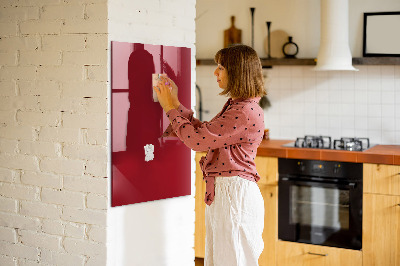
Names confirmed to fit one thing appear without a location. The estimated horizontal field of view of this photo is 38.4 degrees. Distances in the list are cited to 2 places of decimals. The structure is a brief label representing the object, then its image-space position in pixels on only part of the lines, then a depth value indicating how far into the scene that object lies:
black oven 3.84
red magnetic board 2.68
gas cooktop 4.01
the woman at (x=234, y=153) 2.55
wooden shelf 4.18
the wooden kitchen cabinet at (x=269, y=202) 4.07
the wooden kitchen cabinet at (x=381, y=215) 3.70
